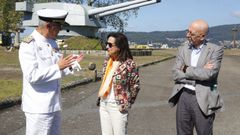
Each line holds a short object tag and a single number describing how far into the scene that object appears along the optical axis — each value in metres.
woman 3.72
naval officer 2.93
